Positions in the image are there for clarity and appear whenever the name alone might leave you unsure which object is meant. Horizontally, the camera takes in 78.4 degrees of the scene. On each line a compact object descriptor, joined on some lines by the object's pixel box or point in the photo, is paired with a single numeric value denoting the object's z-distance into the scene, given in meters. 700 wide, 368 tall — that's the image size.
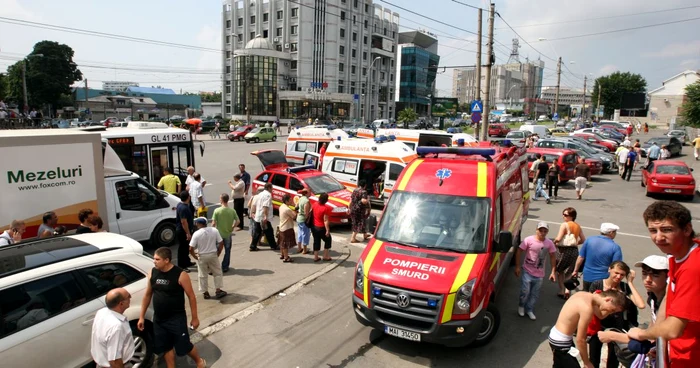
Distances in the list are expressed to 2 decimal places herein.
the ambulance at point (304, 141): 19.66
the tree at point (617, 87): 88.00
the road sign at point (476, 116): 20.24
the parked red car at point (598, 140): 30.34
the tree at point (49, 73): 68.31
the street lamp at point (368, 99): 87.16
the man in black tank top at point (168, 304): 4.94
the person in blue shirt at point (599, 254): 6.28
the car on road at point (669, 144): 30.50
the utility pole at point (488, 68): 20.17
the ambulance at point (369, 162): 14.22
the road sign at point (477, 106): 20.03
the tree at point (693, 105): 34.12
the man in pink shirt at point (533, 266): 6.82
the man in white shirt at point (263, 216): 10.05
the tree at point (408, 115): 66.06
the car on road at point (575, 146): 23.20
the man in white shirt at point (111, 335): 4.20
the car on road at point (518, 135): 35.66
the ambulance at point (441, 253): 5.38
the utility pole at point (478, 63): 20.27
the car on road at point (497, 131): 46.84
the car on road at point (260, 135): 39.81
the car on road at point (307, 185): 12.45
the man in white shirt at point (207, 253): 7.39
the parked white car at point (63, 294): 4.20
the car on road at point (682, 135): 40.29
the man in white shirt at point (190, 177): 11.94
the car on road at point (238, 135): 41.97
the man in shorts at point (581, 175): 17.09
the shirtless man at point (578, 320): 4.11
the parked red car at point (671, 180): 16.86
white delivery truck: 7.82
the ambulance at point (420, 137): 19.38
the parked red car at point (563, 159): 19.95
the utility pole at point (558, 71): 44.41
